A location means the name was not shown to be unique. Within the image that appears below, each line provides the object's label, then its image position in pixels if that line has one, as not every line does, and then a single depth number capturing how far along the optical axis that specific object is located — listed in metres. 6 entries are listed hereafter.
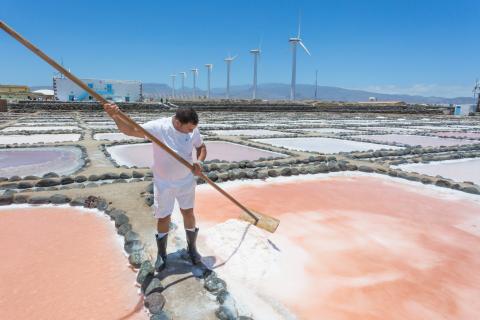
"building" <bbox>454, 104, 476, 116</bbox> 46.16
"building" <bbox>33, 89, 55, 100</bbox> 61.66
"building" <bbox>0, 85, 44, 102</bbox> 48.01
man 3.45
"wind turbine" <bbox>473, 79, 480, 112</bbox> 45.25
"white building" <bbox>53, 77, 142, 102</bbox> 37.38
